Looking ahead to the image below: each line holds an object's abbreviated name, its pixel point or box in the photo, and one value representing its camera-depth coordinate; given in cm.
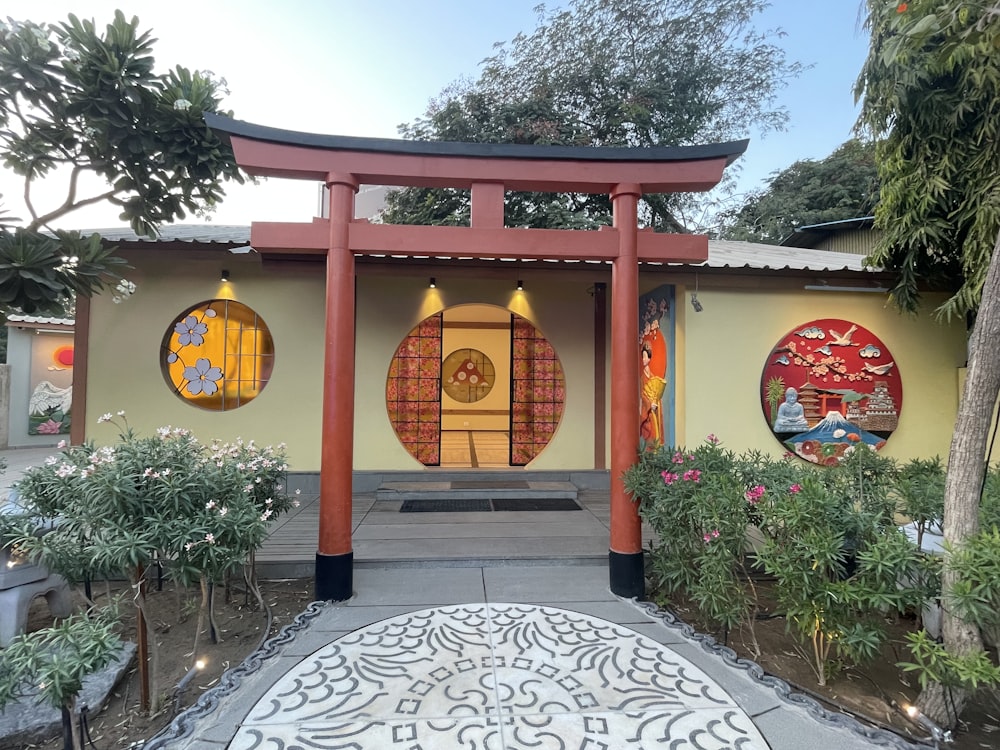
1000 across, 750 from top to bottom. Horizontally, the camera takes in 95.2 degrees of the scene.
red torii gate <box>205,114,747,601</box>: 321
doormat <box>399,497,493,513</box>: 512
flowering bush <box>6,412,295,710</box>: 225
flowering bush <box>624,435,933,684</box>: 214
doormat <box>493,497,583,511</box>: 525
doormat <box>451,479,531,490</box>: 598
